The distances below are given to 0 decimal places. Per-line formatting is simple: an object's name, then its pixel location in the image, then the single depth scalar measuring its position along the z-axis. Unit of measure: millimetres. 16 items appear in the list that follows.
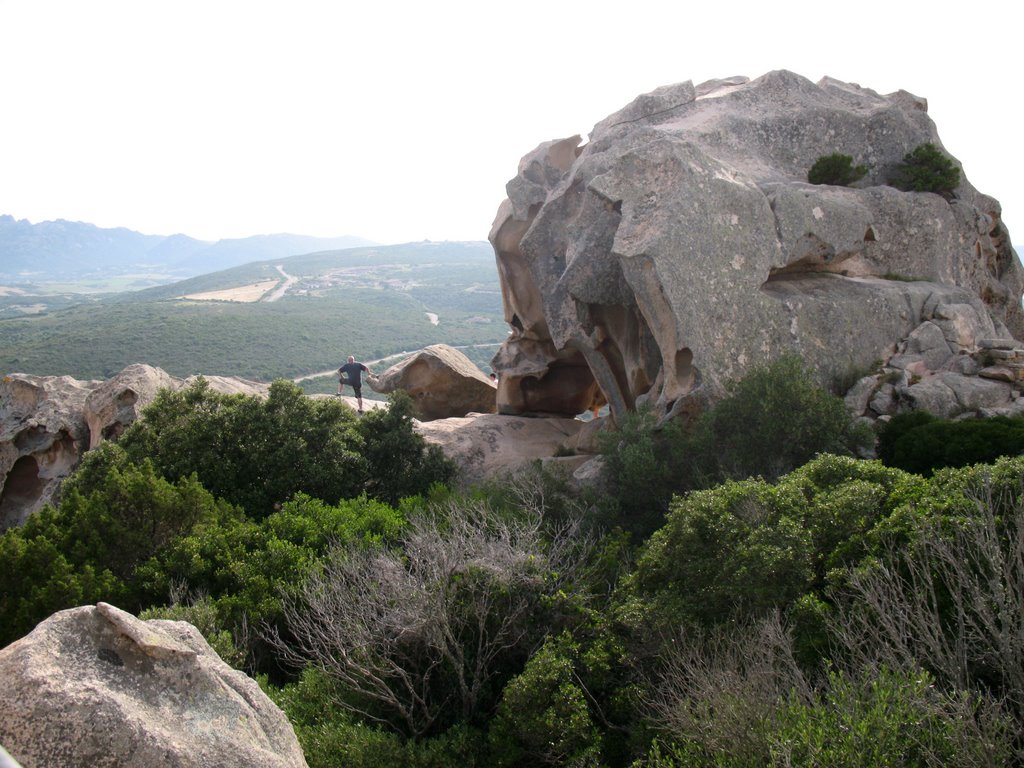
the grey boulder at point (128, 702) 6219
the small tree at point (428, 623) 11023
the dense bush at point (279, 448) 18047
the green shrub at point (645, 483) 16016
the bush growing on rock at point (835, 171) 21031
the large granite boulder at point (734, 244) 17531
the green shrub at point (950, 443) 13328
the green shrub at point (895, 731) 6379
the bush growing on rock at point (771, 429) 15336
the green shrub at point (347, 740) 9695
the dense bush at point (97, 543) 12664
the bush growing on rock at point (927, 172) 21906
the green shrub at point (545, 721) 9609
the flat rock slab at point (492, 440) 22359
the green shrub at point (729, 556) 10008
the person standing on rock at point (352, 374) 27453
